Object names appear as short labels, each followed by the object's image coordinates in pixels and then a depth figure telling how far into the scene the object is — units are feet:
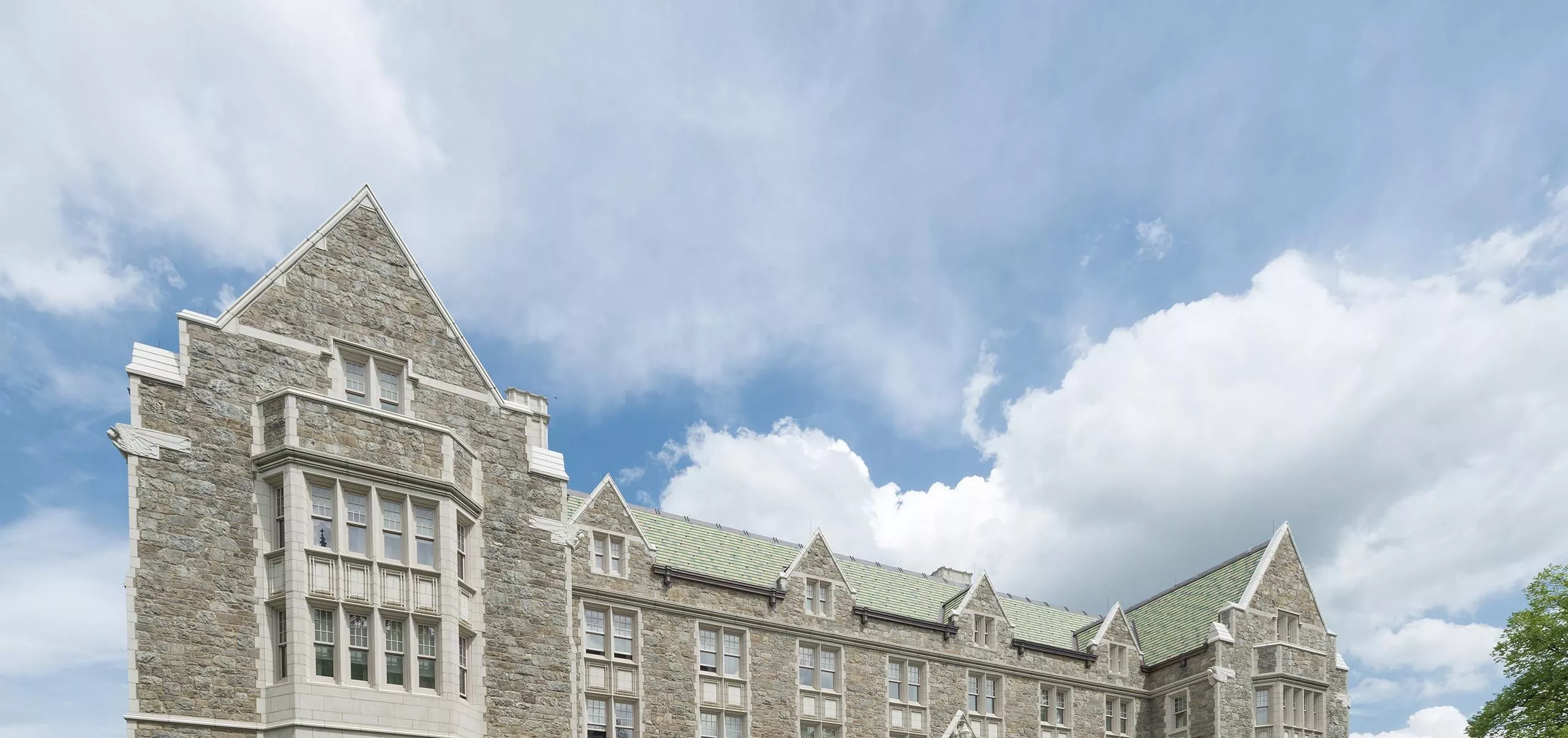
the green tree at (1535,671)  149.07
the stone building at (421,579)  85.51
